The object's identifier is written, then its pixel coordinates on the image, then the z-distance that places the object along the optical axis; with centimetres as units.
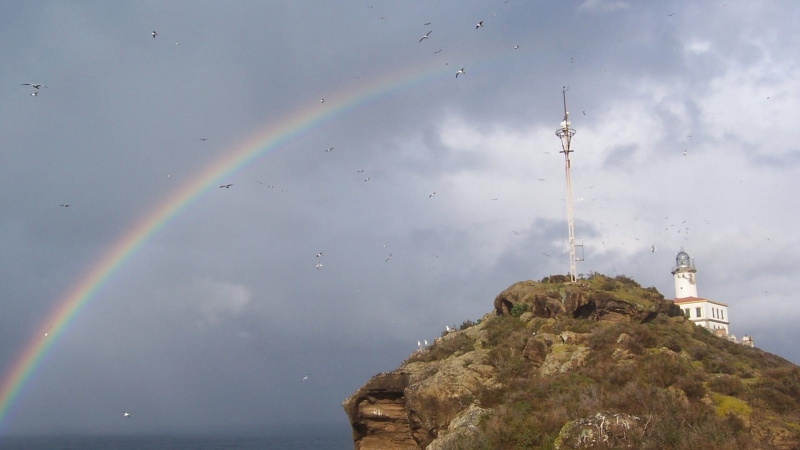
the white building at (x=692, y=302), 8694
